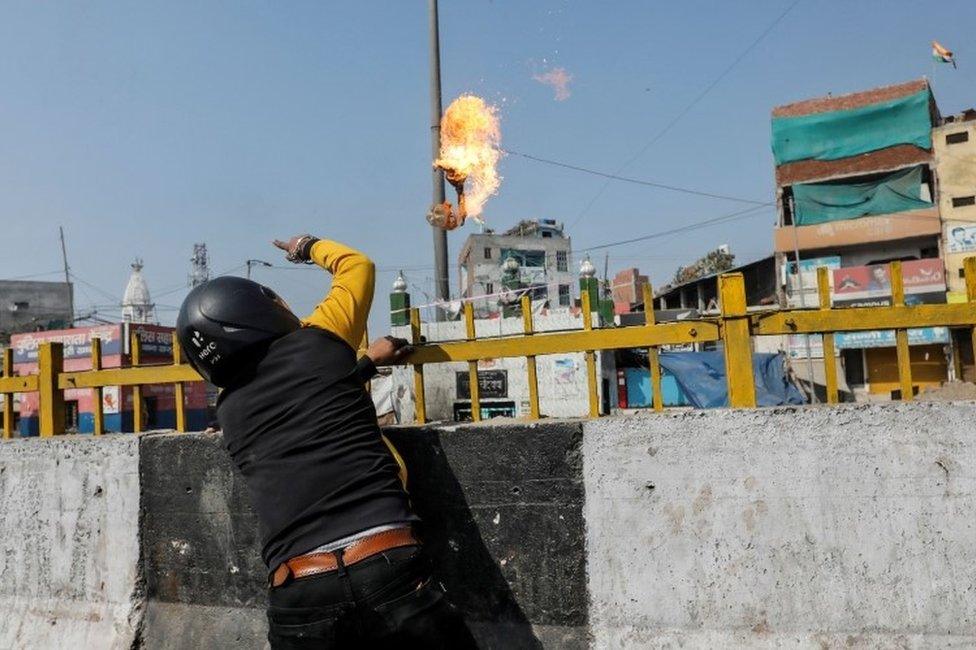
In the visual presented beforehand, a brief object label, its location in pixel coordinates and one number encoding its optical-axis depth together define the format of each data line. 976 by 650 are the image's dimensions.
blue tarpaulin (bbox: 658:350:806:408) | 20.59
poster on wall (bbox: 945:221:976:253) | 28.95
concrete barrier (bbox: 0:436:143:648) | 4.00
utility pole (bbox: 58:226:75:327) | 56.84
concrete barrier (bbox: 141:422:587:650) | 3.16
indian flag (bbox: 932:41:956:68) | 33.84
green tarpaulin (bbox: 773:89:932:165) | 30.48
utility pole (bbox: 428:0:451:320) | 11.08
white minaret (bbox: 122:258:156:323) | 64.62
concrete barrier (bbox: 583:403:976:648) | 2.73
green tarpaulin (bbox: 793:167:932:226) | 30.48
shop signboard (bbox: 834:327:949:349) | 25.92
